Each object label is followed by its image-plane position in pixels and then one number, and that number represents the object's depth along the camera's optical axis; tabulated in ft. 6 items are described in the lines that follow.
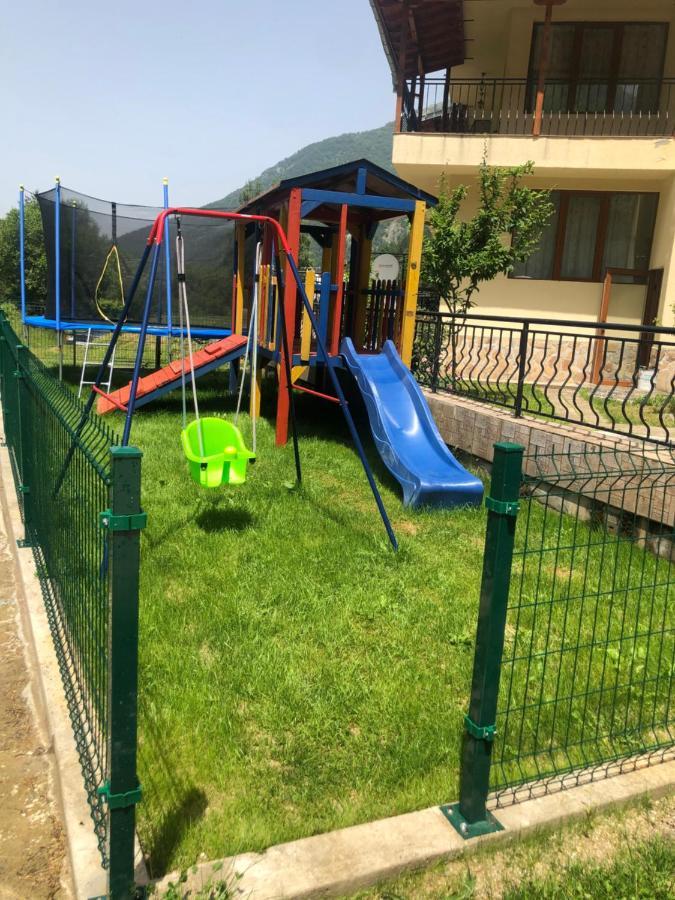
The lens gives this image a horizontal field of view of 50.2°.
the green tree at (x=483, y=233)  32.01
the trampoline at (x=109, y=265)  39.01
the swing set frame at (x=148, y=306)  16.70
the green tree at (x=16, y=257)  95.30
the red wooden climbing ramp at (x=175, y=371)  32.55
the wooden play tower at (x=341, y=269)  27.78
